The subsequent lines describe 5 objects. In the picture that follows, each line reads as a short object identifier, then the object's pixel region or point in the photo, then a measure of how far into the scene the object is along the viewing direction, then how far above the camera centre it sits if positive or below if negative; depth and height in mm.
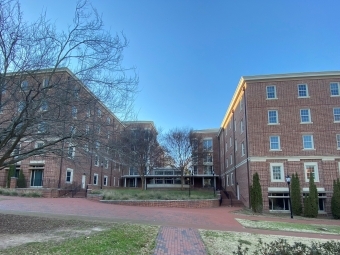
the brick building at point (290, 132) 25453 +4168
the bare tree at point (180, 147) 43656 +4431
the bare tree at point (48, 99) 8586 +2400
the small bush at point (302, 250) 4773 -1298
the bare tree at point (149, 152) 36431 +3263
